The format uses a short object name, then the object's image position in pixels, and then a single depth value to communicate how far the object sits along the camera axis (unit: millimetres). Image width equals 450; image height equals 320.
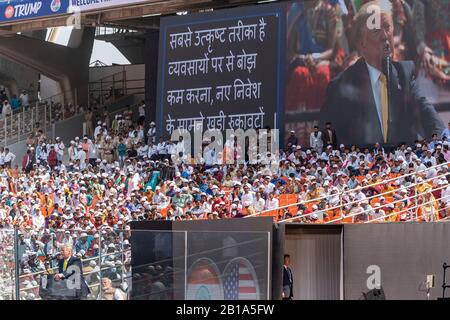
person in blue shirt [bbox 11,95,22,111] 38438
